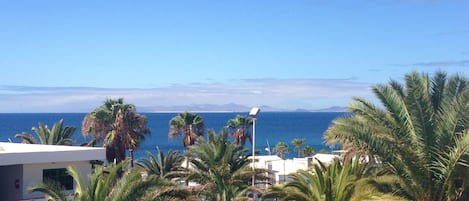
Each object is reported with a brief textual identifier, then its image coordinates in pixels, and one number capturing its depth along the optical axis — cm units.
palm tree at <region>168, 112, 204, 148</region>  5309
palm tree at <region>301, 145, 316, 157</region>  7756
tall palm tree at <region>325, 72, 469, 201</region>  1727
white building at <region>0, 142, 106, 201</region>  2545
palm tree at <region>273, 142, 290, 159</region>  7894
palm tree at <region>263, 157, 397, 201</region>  1938
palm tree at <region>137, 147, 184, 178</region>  3828
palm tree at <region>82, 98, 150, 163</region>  4156
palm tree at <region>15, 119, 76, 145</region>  4178
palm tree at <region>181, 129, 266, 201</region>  2722
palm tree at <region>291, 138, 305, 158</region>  8444
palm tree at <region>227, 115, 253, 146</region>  5819
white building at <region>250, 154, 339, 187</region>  4044
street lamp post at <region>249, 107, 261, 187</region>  2900
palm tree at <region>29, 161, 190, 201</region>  1692
